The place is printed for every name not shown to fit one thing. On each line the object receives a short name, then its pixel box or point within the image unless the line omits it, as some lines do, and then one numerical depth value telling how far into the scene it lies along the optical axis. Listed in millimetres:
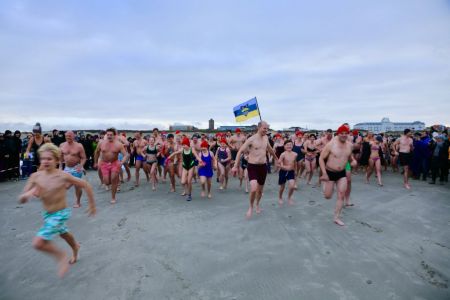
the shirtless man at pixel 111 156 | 6613
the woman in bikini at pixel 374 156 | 8537
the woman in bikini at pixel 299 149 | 10110
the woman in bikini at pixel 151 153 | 8656
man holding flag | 5586
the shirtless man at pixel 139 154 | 8945
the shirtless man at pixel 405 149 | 8398
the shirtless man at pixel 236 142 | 10070
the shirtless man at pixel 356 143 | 10667
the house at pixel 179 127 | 43772
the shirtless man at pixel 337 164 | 5090
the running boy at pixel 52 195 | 3086
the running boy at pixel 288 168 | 6453
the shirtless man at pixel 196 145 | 7604
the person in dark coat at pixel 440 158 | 9125
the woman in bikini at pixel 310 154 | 9070
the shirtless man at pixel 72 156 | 5965
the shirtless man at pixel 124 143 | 9725
